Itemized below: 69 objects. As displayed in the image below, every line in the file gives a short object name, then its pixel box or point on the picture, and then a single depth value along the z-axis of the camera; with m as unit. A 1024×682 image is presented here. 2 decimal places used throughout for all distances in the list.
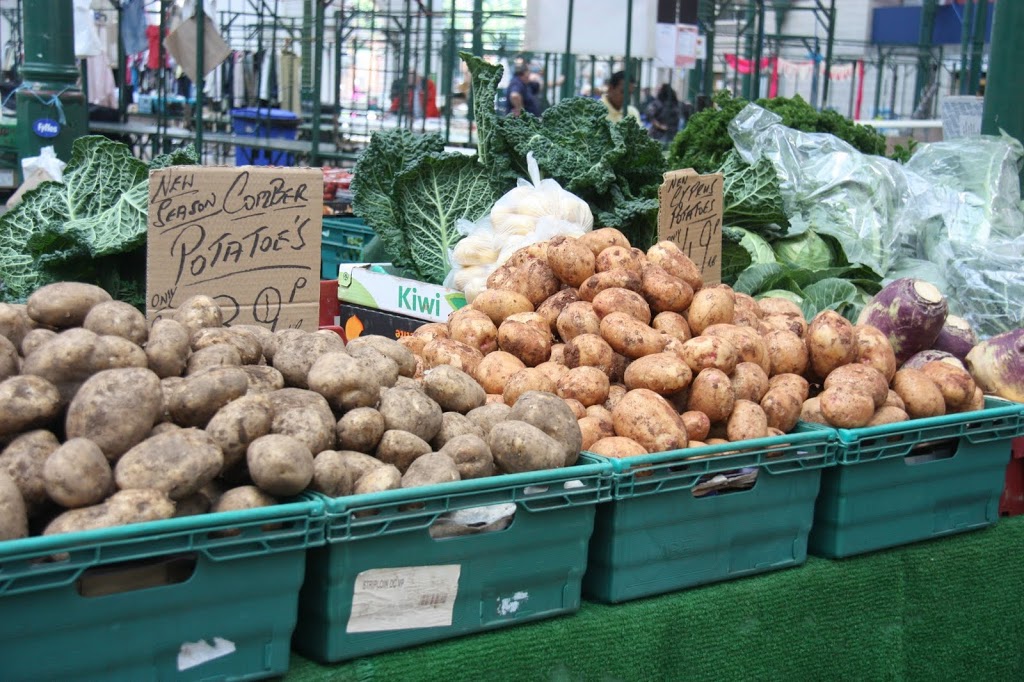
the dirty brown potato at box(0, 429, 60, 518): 1.68
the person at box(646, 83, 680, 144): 12.23
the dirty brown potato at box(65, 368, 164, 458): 1.74
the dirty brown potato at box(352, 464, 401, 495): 1.86
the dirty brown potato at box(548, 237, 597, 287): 2.95
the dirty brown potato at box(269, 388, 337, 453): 1.90
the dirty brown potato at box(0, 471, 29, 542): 1.54
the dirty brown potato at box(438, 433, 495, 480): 2.00
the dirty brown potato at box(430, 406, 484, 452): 2.15
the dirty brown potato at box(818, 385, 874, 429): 2.53
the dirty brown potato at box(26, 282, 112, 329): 2.11
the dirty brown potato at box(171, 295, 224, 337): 2.26
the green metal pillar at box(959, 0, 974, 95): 12.01
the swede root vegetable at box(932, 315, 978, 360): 3.38
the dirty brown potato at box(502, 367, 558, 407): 2.45
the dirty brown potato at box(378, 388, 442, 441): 2.06
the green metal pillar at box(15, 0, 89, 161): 5.58
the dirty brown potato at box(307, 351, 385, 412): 2.05
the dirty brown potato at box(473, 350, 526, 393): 2.61
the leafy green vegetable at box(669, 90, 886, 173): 5.31
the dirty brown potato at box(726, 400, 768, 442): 2.44
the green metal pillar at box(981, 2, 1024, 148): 5.47
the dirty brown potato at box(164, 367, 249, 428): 1.87
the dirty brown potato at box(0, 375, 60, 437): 1.75
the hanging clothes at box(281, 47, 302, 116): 15.78
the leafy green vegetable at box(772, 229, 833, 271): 4.61
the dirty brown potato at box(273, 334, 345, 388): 2.16
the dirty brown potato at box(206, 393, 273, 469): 1.82
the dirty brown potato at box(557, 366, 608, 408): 2.50
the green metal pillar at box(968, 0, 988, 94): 11.28
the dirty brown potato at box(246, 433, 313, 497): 1.74
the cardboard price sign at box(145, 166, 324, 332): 2.71
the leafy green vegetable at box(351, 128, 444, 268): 4.30
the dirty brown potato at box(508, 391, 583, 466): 2.09
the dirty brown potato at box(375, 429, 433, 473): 2.01
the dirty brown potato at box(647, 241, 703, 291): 2.93
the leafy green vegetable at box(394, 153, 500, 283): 4.18
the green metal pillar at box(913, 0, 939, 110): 15.66
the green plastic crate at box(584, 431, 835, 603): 2.12
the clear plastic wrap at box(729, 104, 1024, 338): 4.51
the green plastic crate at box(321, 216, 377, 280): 4.88
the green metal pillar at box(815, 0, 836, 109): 8.09
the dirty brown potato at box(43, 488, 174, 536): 1.60
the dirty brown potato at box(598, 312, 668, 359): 2.61
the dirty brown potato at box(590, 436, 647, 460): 2.29
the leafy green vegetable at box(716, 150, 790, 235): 4.51
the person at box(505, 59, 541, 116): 12.50
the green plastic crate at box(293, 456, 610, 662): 1.79
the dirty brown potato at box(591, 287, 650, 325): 2.72
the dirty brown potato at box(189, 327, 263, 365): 2.15
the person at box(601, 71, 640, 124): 9.52
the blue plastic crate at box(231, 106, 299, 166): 11.60
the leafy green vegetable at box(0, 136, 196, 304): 3.26
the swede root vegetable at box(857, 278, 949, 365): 3.19
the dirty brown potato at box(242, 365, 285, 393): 2.07
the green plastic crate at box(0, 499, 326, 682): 1.50
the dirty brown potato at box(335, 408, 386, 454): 2.00
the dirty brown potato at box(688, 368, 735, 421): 2.48
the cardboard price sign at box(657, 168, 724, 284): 3.42
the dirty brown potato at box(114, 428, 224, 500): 1.69
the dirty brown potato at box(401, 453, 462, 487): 1.89
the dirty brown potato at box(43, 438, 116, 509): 1.62
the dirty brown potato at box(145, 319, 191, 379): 2.00
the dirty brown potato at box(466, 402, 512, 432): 2.23
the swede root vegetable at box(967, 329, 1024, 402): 3.14
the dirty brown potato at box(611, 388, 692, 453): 2.32
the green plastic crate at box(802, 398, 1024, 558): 2.48
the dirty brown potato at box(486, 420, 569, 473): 2.00
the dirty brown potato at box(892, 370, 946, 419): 2.75
